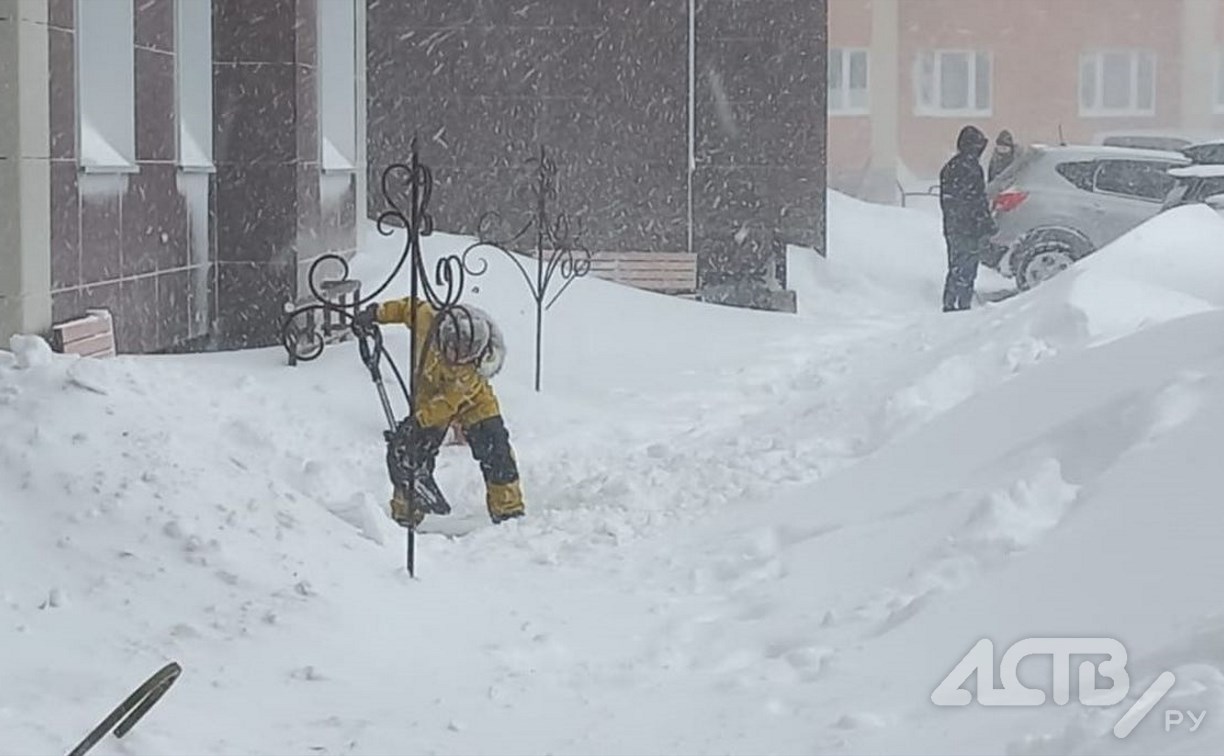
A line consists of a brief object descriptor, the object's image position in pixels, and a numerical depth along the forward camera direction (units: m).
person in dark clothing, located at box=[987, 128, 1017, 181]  22.56
